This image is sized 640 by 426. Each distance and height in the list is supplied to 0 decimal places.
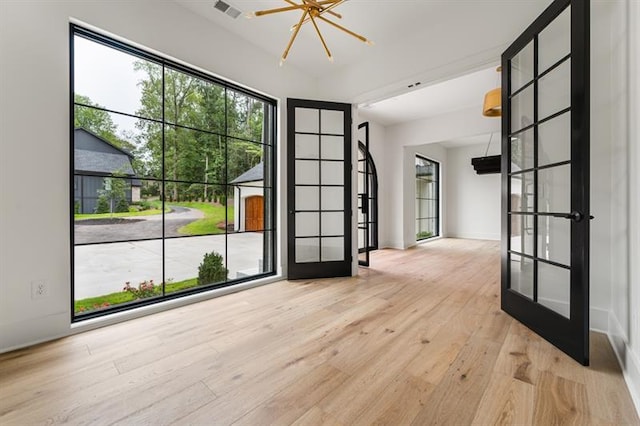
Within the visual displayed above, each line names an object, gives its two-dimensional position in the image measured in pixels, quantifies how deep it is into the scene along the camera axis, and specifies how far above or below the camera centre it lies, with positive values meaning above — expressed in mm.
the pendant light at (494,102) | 2562 +1048
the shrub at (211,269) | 3008 -651
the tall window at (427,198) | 7836 +391
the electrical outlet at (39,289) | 1863 -546
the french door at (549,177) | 1614 +248
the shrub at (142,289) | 2525 -742
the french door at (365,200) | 4241 +186
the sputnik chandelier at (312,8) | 1942 +1516
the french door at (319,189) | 3604 +312
